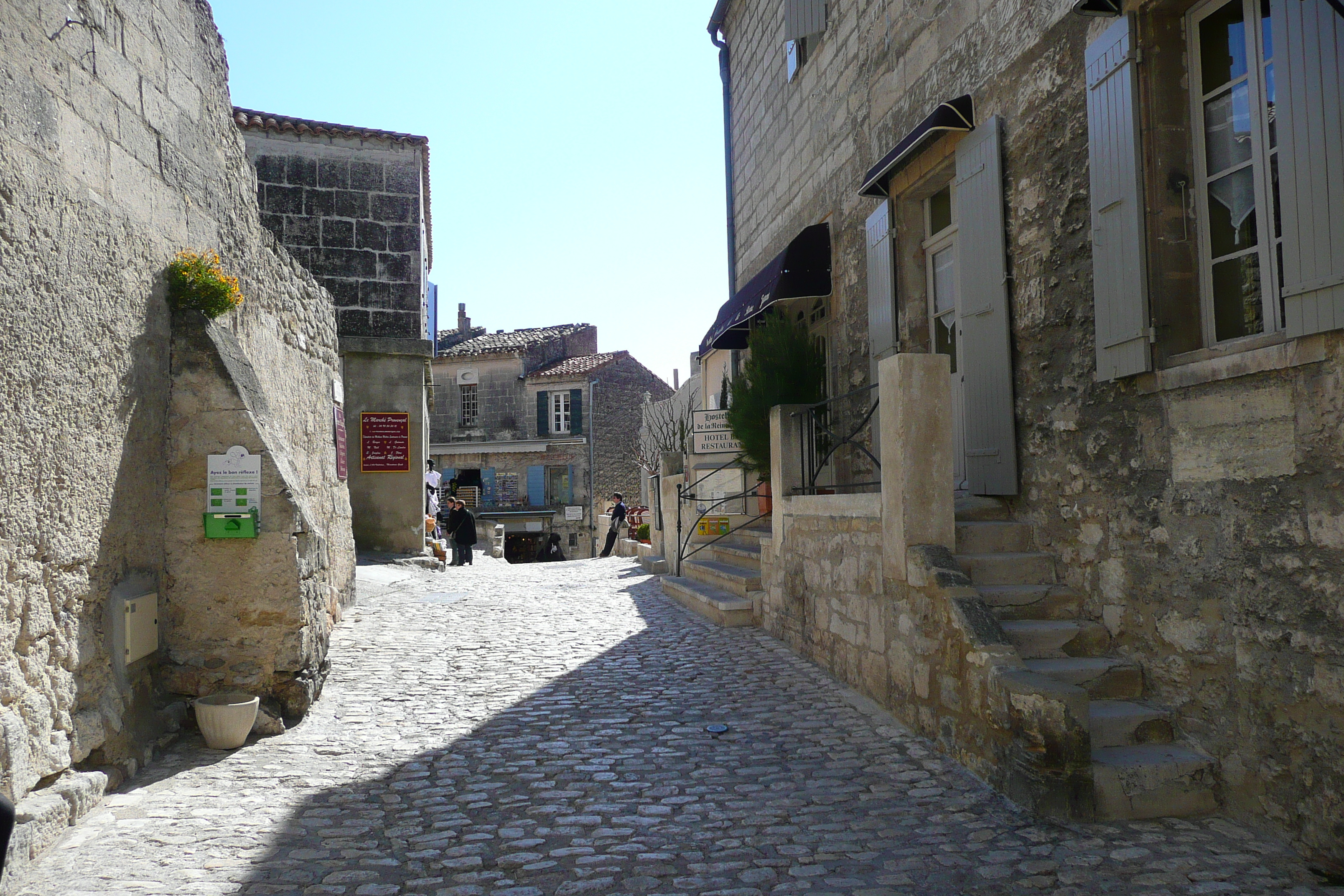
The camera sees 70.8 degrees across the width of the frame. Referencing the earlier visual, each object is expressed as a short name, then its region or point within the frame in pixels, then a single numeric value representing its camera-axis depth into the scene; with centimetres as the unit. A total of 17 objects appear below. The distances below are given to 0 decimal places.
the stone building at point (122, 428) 353
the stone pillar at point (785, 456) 757
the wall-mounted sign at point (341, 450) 834
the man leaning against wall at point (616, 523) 2083
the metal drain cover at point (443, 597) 1027
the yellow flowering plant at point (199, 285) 486
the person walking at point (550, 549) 3366
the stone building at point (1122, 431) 344
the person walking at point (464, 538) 1606
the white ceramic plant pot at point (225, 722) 455
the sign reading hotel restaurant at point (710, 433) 1034
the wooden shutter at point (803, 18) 884
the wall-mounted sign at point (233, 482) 479
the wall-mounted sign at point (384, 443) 1255
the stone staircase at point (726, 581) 831
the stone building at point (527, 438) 3412
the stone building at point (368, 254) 1231
